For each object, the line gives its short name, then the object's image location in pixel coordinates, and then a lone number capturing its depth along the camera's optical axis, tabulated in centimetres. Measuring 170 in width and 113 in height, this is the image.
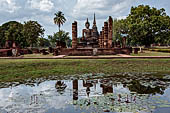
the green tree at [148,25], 3925
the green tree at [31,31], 5252
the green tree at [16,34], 5262
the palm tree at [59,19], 5704
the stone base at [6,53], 2268
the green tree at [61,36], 7559
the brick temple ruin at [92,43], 2338
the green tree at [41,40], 6472
